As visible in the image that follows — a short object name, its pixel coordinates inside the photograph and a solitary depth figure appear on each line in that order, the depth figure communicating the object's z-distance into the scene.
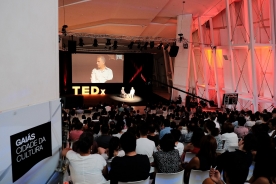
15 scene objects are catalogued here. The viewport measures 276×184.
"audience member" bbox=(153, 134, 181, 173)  3.69
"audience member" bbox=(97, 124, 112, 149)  5.37
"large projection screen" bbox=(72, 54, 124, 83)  20.84
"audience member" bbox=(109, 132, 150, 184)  3.17
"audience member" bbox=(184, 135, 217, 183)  3.71
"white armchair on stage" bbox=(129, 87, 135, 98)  21.23
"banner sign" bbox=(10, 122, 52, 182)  3.03
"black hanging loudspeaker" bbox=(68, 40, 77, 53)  16.88
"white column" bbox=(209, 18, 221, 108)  18.64
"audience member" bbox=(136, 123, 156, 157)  4.57
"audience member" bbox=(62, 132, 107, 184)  3.35
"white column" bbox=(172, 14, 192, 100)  19.03
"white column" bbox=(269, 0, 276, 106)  12.53
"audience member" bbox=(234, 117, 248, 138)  6.68
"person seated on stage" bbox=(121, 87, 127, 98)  21.43
